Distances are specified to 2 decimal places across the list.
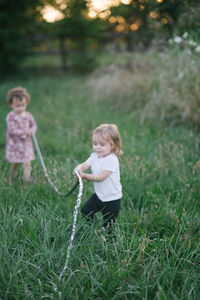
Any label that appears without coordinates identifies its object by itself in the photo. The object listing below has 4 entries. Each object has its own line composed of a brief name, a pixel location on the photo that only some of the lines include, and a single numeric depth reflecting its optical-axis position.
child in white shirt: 2.29
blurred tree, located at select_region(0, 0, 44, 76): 10.15
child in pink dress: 3.81
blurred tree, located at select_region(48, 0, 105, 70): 12.82
